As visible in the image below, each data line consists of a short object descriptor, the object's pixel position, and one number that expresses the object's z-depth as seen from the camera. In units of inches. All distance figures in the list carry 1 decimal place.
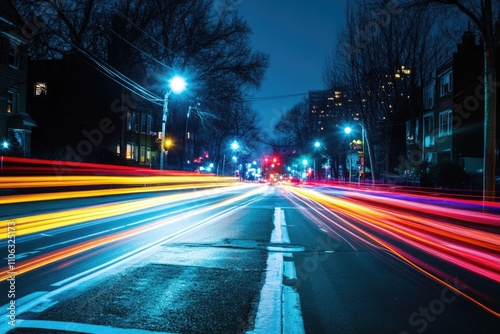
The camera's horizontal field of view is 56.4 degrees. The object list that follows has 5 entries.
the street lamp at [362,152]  1613.1
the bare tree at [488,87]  708.0
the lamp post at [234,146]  2519.1
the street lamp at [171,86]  1210.0
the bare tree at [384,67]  1403.8
